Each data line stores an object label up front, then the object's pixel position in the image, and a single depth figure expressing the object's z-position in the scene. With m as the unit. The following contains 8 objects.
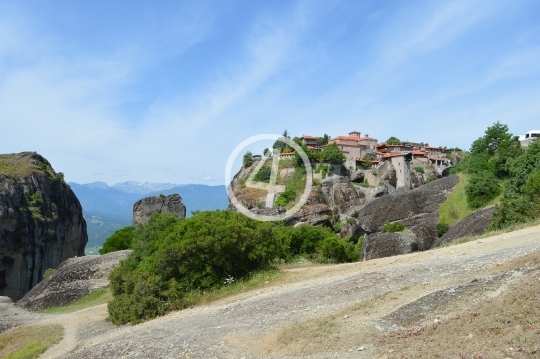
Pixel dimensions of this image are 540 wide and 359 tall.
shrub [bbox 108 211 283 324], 20.98
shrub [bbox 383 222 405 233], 37.28
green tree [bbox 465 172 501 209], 37.28
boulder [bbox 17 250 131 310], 36.44
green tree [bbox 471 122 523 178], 41.57
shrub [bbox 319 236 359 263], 35.78
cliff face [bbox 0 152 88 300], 57.09
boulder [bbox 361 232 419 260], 32.69
